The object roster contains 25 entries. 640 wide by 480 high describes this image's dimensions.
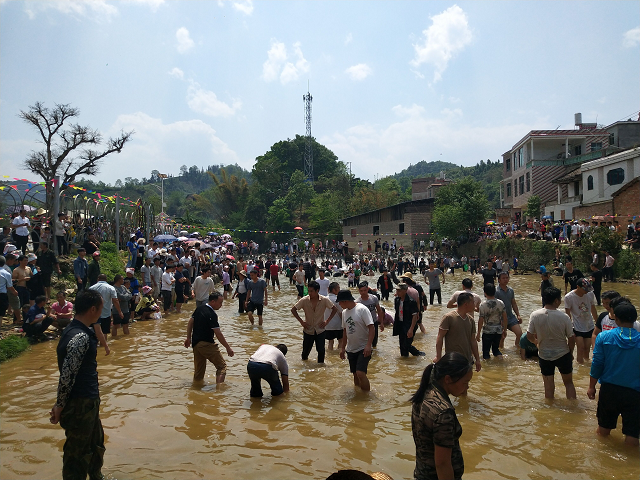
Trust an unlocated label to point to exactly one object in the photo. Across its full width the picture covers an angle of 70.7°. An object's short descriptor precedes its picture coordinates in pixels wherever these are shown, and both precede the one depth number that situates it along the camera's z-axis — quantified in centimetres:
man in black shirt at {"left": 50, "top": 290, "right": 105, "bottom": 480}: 378
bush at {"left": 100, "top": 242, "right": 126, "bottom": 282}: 1638
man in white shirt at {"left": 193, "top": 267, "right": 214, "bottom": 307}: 1204
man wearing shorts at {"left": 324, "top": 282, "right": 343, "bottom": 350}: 877
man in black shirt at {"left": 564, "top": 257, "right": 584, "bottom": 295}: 1009
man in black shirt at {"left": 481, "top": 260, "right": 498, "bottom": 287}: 1157
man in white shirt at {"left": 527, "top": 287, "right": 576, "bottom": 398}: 605
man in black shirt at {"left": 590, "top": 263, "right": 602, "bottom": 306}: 1314
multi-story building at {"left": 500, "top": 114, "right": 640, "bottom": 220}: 3616
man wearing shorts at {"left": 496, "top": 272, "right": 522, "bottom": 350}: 888
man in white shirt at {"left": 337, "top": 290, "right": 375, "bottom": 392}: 660
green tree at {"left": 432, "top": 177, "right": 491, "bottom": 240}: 3953
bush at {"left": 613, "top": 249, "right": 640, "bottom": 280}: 2122
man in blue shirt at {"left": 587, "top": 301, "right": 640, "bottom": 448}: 455
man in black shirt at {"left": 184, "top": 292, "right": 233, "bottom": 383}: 705
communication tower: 7938
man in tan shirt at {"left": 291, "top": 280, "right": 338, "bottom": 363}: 823
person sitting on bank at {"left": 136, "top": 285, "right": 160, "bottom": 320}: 1380
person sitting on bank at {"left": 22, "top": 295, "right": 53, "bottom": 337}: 1017
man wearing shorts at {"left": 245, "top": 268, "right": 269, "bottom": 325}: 1268
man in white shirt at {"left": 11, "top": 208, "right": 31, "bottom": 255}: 1411
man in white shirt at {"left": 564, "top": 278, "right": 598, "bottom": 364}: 777
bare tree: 2927
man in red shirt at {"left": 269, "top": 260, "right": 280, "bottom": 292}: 2348
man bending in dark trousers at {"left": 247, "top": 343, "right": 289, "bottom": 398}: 633
